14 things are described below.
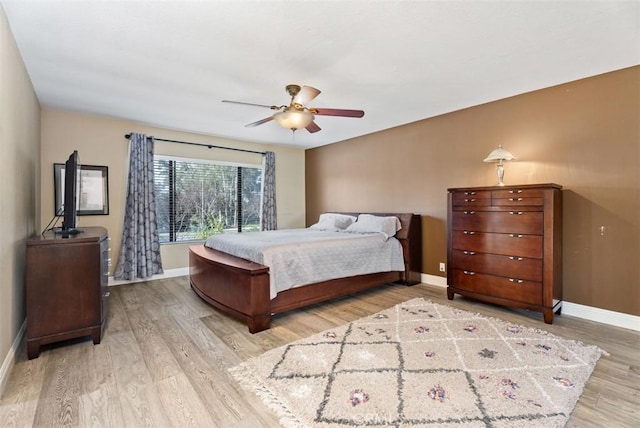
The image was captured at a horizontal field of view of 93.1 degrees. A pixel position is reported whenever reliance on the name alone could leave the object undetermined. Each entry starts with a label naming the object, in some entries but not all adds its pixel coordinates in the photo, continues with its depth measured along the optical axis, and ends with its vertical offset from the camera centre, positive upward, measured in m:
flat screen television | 2.66 +0.15
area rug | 1.66 -1.08
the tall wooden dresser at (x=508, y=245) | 2.95 -0.32
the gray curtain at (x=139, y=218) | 4.45 -0.07
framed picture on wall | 4.06 +0.32
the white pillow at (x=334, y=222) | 5.01 -0.13
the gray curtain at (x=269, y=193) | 5.96 +0.41
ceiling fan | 2.82 +0.97
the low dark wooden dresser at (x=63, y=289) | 2.32 -0.61
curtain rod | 4.54 +1.20
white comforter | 3.07 -0.44
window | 5.00 +0.30
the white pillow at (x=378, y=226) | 4.38 -0.16
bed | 2.81 -0.80
